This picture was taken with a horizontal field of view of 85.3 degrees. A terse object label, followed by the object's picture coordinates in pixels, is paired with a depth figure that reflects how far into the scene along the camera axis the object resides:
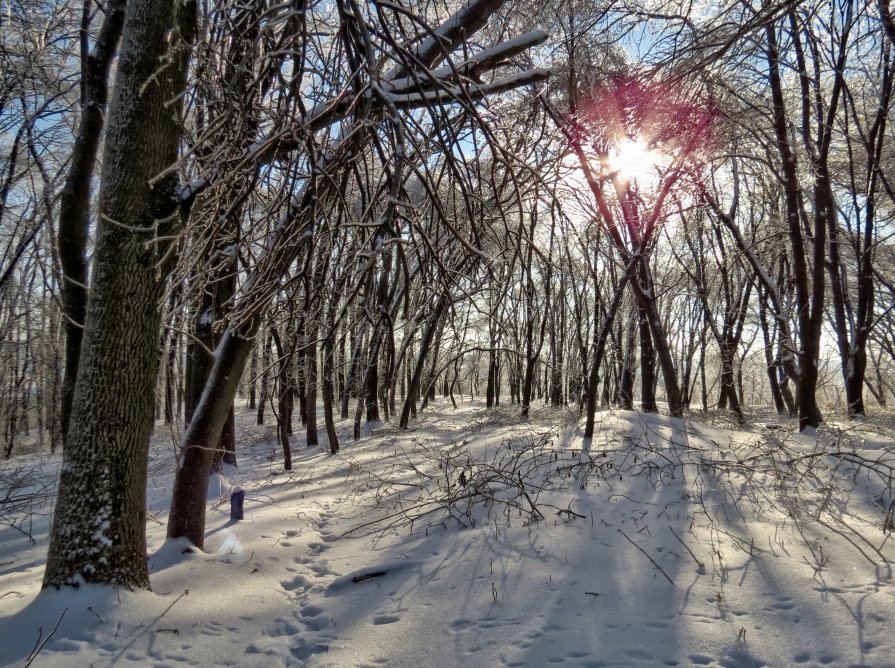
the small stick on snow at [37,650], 2.01
